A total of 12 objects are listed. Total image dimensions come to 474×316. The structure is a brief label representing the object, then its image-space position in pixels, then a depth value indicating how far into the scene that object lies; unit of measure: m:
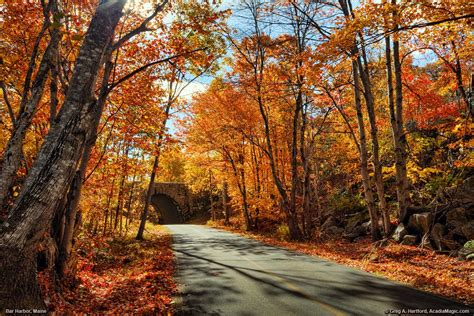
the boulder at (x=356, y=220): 15.93
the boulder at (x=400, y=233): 10.58
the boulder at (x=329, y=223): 17.91
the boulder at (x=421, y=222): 10.02
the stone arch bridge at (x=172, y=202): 44.69
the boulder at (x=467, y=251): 7.90
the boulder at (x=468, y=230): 9.05
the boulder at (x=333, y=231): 16.48
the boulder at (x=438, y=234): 9.30
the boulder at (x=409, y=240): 10.07
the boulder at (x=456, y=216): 9.88
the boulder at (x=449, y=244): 9.06
